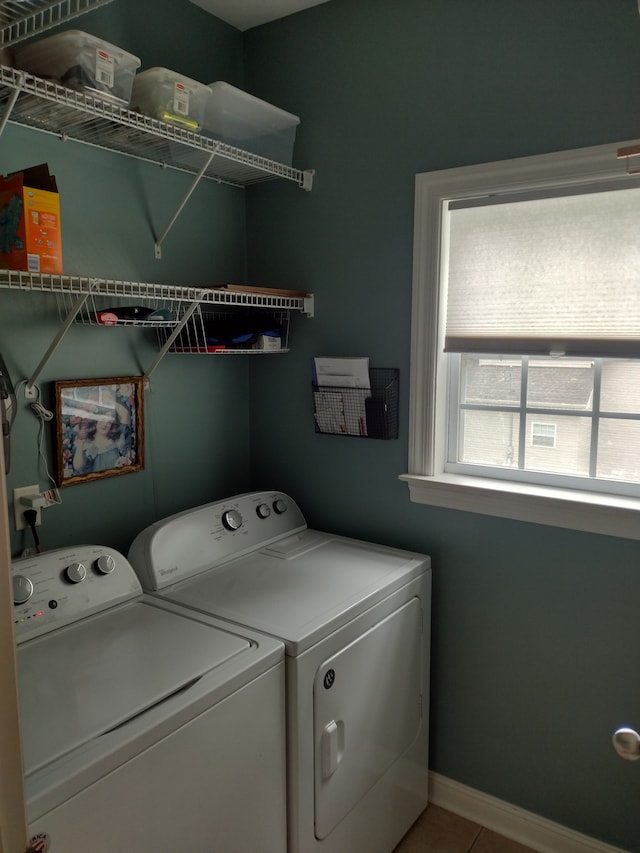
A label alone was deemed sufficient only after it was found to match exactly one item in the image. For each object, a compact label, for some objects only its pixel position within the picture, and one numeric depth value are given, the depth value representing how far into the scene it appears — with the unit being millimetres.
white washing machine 1122
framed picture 1875
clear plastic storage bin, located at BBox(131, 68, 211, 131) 1735
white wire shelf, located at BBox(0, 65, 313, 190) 1454
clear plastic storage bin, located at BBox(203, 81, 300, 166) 1934
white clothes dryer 1598
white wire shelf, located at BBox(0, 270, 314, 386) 1551
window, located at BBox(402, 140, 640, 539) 1790
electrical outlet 1792
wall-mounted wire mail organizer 2180
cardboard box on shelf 1475
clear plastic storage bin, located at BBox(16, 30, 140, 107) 1499
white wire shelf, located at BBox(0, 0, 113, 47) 1288
